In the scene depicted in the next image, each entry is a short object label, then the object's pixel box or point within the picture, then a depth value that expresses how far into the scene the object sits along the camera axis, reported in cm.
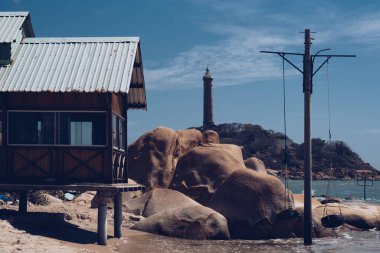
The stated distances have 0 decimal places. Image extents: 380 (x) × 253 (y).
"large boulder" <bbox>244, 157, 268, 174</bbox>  3634
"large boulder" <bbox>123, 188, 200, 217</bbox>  2744
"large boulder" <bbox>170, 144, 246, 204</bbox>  3030
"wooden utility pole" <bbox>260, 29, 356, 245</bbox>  2298
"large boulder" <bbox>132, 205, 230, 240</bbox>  2436
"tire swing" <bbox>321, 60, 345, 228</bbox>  2448
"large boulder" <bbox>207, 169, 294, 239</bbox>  2591
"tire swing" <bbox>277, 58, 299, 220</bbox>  2588
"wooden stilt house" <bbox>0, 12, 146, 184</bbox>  1988
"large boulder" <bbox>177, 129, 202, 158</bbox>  3681
